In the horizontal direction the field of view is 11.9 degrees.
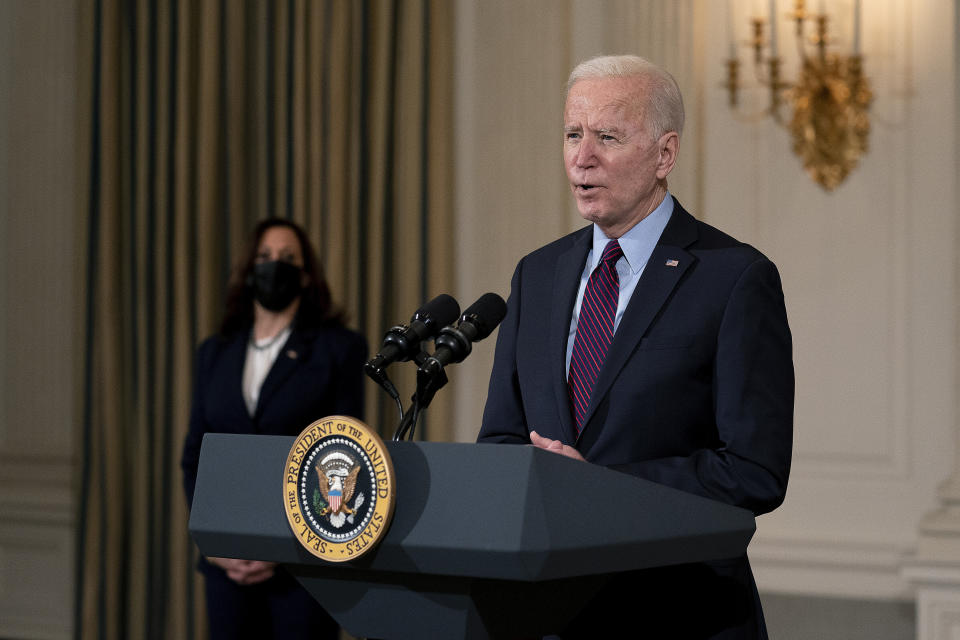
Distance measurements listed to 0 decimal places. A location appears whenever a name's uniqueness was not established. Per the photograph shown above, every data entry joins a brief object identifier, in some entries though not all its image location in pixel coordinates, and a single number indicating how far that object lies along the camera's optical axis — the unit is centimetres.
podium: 596
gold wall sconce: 1032
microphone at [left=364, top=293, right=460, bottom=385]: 616
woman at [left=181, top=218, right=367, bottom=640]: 838
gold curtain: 1156
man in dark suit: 631
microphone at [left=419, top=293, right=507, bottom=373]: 616
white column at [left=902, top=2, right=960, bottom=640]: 880
